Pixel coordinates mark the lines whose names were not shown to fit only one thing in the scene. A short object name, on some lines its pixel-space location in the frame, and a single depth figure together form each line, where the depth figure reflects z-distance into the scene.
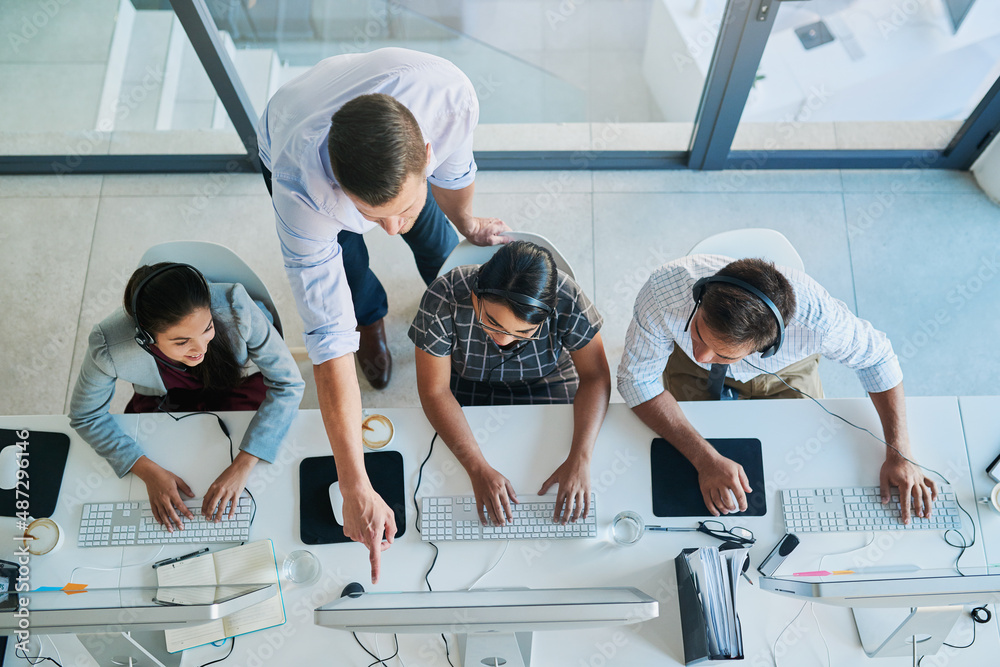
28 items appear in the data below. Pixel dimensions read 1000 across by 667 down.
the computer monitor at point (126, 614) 1.20
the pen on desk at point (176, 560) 1.66
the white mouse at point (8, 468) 1.71
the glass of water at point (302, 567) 1.65
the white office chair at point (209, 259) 1.83
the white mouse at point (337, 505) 1.68
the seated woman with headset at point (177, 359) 1.60
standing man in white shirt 1.19
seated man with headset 1.56
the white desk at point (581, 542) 1.62
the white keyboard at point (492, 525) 1.67
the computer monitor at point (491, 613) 1.18
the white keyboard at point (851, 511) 1.65
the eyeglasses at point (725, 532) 1.64
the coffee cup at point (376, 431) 1.74
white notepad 1.63
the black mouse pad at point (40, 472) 1.70
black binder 1.53
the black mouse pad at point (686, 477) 1.69
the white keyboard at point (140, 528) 1.68
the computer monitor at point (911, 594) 1.23
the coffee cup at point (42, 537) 1.66
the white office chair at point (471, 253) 1.86
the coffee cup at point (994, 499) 1.65
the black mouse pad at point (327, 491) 1.68
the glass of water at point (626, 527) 1.66
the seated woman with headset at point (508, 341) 1.54
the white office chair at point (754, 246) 1.91
